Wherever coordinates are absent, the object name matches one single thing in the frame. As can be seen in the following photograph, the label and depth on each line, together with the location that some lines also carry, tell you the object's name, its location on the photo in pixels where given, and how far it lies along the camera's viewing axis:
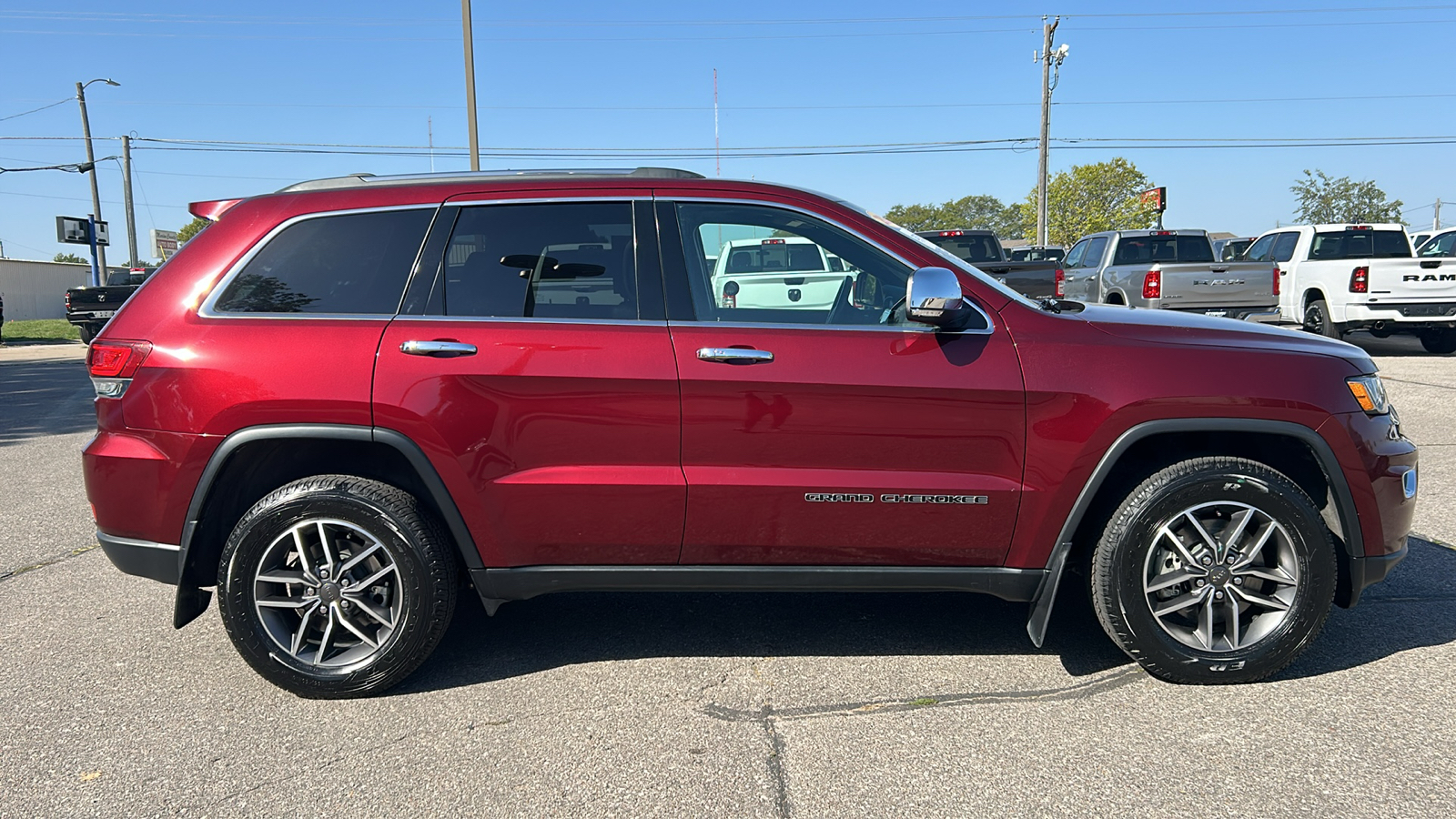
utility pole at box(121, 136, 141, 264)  43.44
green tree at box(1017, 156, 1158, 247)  74.06
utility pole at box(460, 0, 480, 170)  15.47
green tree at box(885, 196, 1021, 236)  134.62
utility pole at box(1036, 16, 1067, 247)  33.06
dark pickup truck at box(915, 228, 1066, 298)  13.26
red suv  3.33
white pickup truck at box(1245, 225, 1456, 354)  13.38
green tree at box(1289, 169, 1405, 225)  72.56
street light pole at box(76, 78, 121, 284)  37.28
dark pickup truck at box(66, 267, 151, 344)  21.56
